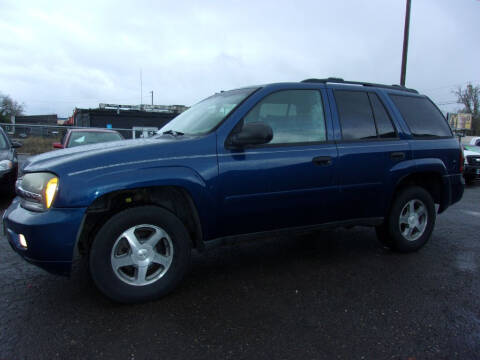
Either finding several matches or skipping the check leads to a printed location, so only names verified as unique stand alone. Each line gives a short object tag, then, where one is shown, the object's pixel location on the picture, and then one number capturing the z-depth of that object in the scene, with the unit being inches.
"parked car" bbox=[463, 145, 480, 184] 421.4
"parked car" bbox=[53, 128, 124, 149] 342.0
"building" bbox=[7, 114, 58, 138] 635.5
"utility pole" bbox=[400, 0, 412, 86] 567.5
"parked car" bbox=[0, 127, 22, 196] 232.7
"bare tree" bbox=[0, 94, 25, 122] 2283.6
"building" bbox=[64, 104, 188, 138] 722.2
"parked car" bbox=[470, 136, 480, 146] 513.1
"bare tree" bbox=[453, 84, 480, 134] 1931.3
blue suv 97.5
